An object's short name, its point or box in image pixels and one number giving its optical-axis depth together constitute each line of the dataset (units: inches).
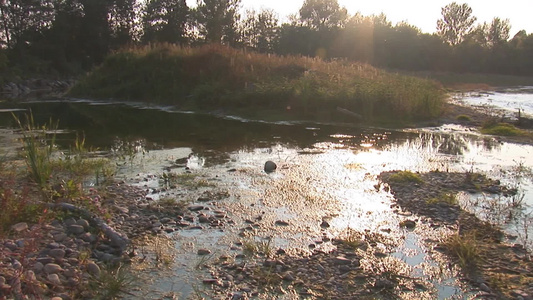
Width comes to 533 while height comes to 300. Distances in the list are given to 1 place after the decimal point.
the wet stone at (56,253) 163.5
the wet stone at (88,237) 185.6
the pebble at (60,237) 178.2
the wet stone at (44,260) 156.8
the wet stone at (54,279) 145.2
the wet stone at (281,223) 225.7
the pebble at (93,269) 159.6
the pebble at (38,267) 149.3
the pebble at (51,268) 150.8
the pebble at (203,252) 187.9
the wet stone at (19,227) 177.3
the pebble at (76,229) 189.2
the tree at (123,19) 2237.9
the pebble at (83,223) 195.3
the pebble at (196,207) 241.6
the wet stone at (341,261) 179.5
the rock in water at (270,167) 340.5
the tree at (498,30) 2970.0
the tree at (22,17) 1946.4
